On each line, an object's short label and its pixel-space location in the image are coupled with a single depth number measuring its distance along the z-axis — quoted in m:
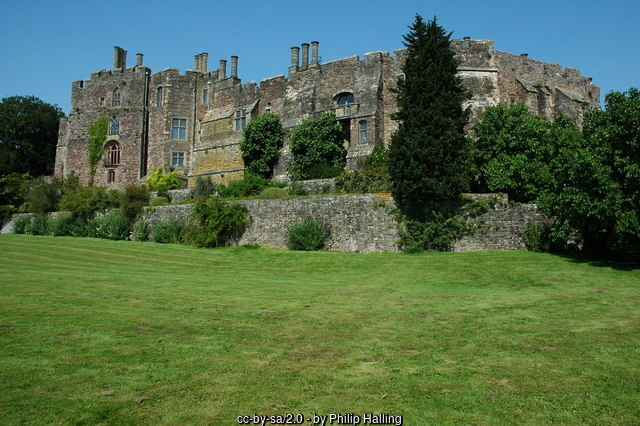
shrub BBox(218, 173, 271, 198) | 30.86
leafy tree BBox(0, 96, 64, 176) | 51.62
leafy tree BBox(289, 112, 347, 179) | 32.91
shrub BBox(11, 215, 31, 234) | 33.88
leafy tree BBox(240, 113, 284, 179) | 36.28
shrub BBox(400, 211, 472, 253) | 20.19
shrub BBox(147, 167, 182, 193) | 39.38
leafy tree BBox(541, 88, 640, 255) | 15.26
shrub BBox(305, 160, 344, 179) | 30.80
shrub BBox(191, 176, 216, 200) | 32.62
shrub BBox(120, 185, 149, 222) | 29.19
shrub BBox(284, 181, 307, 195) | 28.15
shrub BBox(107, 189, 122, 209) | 31.61
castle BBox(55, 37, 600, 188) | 32.41
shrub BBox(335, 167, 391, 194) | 23.60
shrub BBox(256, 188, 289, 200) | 26.74
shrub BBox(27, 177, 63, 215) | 34.09
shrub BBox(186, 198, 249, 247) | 24.45
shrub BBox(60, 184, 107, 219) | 30.90
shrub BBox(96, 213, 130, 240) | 28.25
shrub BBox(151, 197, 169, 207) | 31.59
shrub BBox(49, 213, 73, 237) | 30.92
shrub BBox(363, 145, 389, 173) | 26.93
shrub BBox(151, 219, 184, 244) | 26.23
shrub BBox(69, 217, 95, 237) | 29.96
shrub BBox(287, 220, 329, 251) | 21.92
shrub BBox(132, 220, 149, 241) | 27.73
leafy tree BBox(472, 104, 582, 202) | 21.11
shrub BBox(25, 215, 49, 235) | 32.06
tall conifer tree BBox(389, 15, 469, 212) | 19.81
